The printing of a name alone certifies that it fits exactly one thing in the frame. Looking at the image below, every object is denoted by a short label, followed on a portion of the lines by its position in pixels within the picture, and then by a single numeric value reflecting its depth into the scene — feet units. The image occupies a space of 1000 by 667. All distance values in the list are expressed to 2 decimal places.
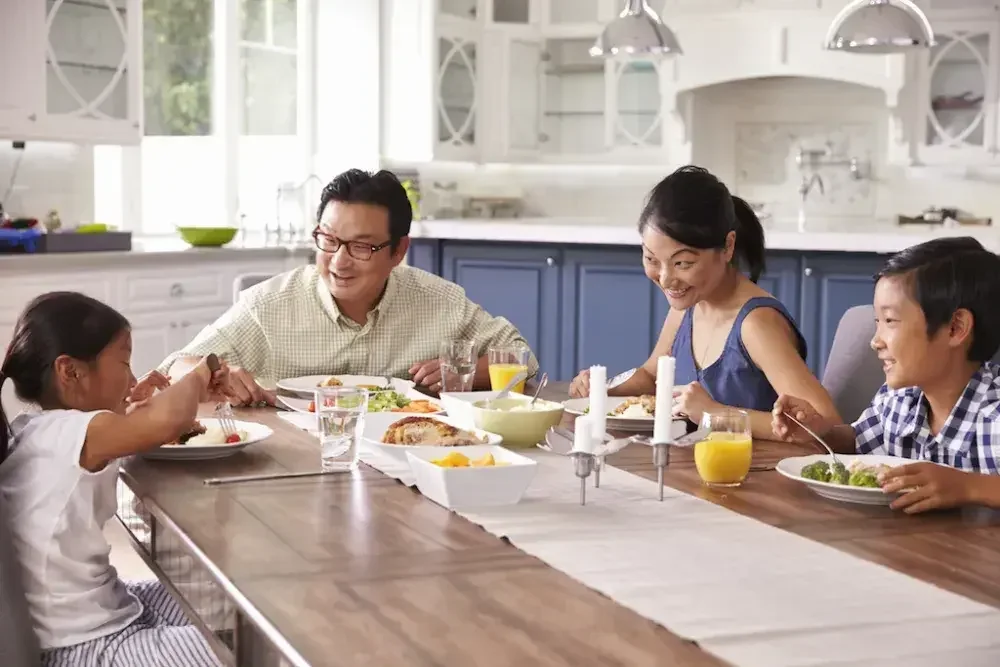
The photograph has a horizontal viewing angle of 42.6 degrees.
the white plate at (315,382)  8.48
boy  6.50
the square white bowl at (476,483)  5.54
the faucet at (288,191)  20.02
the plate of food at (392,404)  7.47
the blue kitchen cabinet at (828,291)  15.98
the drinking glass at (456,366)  7.87
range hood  19.10
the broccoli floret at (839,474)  5.86
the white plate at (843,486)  5.64
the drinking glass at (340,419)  6.20
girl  5.78
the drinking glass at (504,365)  8.12
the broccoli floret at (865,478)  5.69
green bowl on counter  17.29
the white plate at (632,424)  7.56
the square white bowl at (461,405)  7.13
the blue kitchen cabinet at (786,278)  16.33
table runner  3.88
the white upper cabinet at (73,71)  15.14
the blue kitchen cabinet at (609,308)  17.53
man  9.05
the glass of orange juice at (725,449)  6.05
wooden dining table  3.82
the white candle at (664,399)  5.64
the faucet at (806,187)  20.15
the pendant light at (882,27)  12.41
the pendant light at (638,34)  14.21
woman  7.98
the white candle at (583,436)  5.61
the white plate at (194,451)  6.55
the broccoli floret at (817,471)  5.93
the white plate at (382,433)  6.33
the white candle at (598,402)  5.92
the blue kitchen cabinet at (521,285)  18.29
